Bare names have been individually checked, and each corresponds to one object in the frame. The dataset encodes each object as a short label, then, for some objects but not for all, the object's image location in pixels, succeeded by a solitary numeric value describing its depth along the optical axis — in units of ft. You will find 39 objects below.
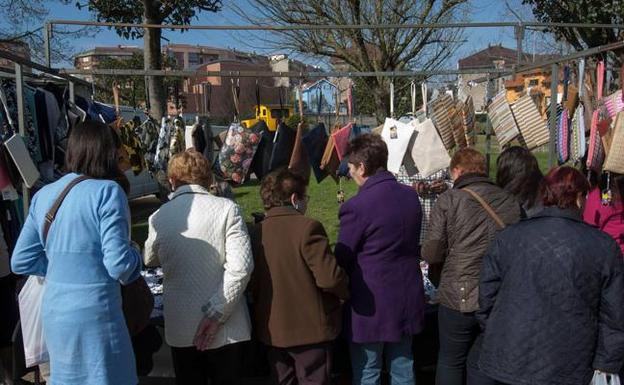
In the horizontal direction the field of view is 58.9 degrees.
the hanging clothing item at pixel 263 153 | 13.69
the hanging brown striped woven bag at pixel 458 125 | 14.23
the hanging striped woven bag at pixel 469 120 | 14.95
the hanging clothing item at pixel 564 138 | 12.51
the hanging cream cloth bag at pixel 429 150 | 13.48
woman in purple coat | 8.89
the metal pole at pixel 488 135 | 16.65
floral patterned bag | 13.50
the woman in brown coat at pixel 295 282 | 8.52
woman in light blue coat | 7.39
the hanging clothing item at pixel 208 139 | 14.20
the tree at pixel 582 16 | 24.12
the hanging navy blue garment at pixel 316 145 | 13.83
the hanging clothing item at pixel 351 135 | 12.53
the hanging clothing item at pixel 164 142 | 14.43
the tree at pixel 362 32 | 35.50
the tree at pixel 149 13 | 22.27
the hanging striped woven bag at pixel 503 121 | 13.92
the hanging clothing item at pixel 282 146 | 13.53
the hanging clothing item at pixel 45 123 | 12.10
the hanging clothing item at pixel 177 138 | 14.38
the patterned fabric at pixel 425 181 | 14.23
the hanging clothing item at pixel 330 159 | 13.66
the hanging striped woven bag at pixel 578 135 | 11.81
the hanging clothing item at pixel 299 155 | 13.65
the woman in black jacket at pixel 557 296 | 7.00
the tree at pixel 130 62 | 63.86
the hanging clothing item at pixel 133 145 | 14.44
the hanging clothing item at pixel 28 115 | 11.51
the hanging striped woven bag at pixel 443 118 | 13.87
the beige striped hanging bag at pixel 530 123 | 13.53
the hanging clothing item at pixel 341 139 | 13.54
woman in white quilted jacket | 8.53
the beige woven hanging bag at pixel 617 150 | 9.66
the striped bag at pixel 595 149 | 10.90
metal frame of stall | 12.93
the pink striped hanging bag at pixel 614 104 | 10.67
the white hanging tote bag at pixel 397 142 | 13.42
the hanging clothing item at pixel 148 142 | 14.90
